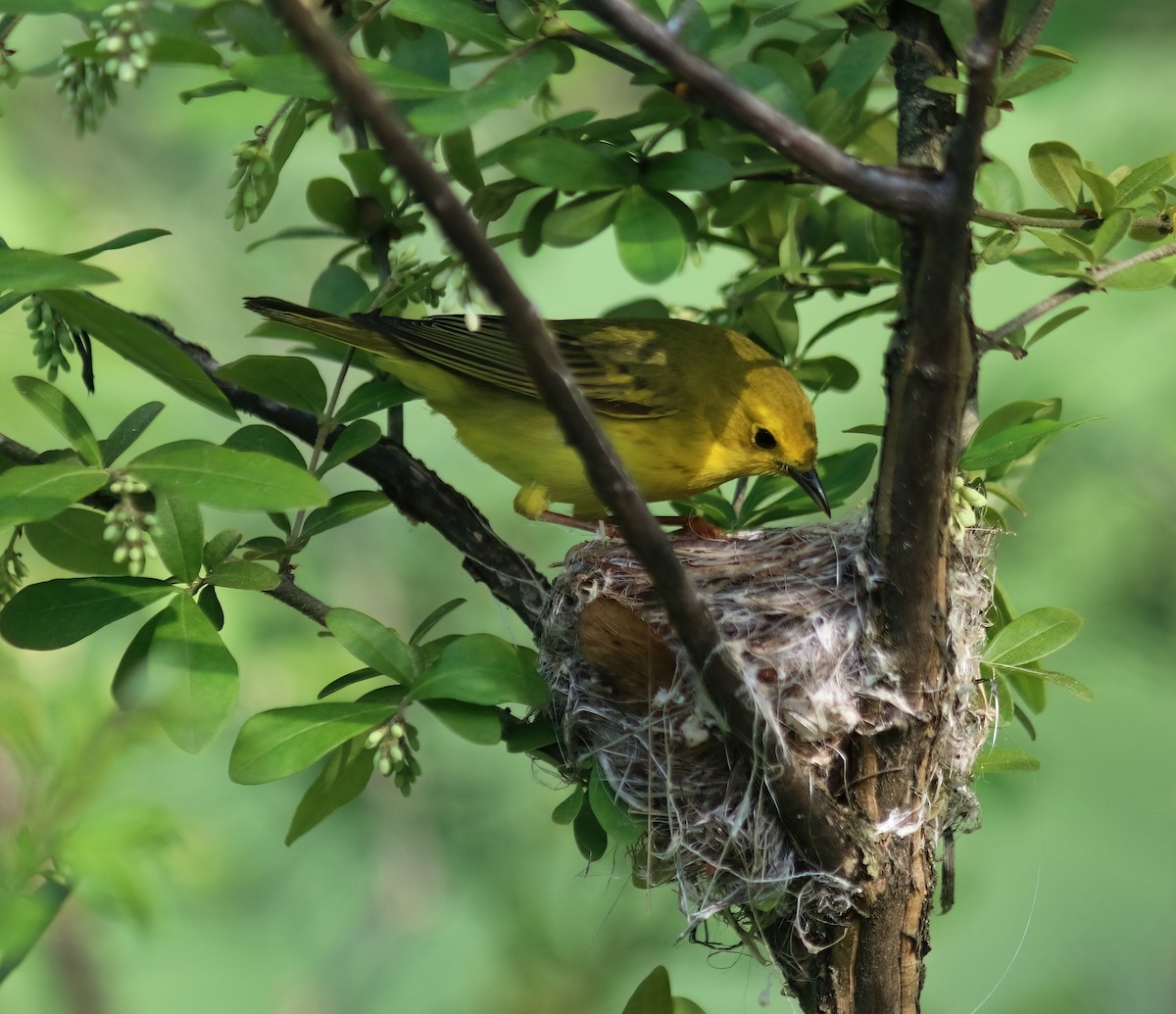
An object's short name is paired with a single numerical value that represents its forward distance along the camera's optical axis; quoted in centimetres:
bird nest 496
